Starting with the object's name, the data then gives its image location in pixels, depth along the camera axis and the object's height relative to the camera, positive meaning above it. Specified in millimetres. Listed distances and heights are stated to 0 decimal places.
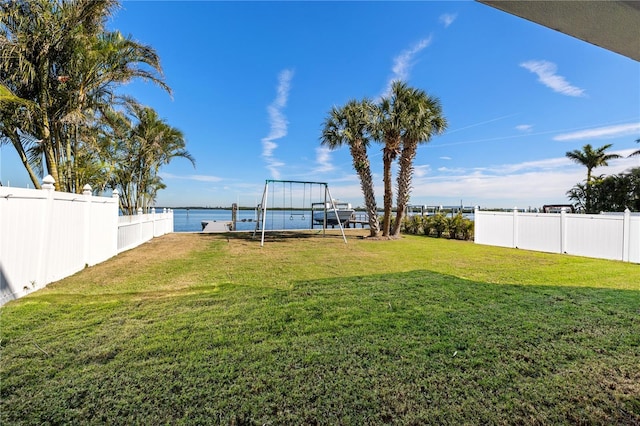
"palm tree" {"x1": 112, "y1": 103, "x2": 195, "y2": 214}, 11367 +2356
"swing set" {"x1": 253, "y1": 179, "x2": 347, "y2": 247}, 11070 +798
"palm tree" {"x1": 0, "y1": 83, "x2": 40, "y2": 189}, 4720 +1613
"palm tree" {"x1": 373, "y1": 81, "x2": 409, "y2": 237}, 11016 +3360
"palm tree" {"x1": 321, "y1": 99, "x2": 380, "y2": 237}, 11805 +3208
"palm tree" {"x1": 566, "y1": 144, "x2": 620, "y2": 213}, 20547 +4542
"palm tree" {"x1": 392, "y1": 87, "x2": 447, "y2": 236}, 10781 +3269
